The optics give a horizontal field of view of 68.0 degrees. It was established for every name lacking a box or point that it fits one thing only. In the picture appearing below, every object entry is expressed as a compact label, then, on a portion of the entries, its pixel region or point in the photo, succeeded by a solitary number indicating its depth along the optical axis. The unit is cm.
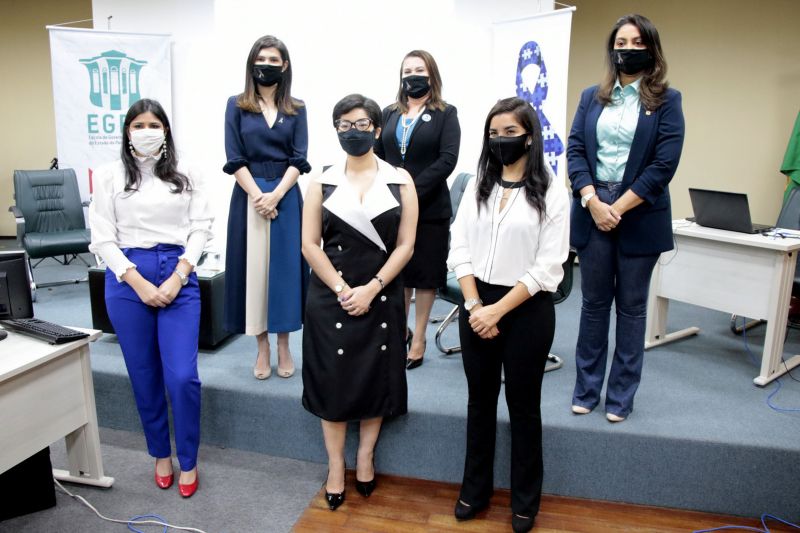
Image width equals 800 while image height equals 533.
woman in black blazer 266
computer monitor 219
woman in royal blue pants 224
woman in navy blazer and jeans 215
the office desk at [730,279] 283
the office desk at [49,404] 201
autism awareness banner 399
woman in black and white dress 209
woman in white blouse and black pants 193
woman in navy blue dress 259
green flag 456
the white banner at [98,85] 471
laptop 302
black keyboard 220
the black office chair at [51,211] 452
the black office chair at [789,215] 361
